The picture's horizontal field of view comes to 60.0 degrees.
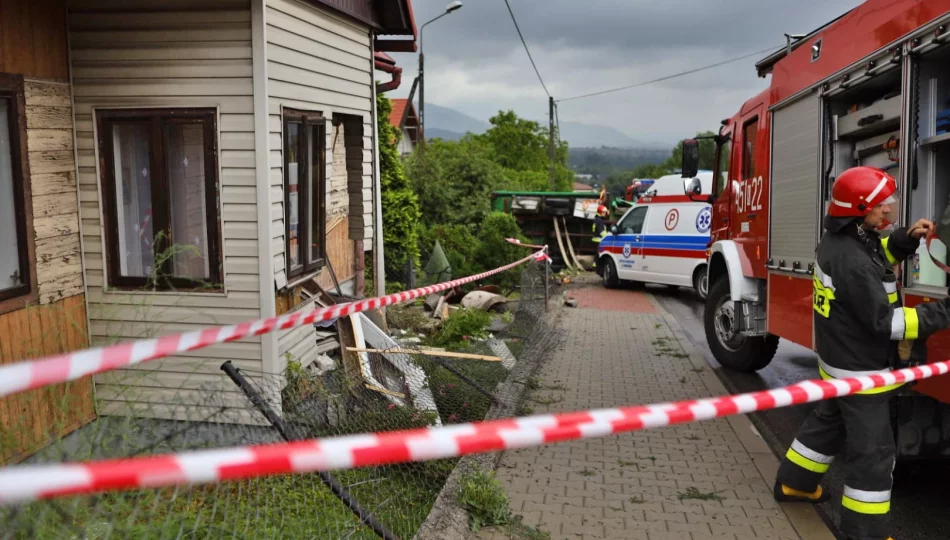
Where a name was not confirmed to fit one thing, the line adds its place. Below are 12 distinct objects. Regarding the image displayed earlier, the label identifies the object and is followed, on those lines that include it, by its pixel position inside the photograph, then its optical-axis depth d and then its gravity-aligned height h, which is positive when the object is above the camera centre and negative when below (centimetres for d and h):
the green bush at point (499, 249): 1630 -99
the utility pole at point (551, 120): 4116 +411
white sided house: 650 +27
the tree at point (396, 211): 1301 -14
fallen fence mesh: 294 -136
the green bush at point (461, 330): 1005 -159
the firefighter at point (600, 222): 2088 -61
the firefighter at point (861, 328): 422 -70
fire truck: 458 +24
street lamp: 1949 +370
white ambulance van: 1541 -84
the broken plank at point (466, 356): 776 -152
